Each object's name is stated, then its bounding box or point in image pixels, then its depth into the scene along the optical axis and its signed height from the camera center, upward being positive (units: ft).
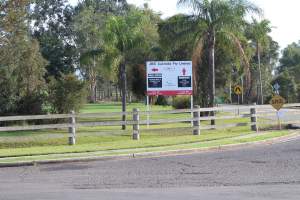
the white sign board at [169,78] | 92.53 +2.94
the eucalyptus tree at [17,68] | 107.34 +7.42
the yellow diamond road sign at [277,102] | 86.69 -1.16
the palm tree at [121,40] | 107.55 +10.83
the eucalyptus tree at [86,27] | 269.03 +34.11
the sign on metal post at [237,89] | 185.05 +1.86
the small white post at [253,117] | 86.33 -3.36
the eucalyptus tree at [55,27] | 254.06 +37.55
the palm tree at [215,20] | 95.91 +12.81
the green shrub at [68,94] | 109.29 +0.84
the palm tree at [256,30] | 101.09 +11.95
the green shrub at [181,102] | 149.56 -1.56
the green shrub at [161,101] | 210.18 -1.66
